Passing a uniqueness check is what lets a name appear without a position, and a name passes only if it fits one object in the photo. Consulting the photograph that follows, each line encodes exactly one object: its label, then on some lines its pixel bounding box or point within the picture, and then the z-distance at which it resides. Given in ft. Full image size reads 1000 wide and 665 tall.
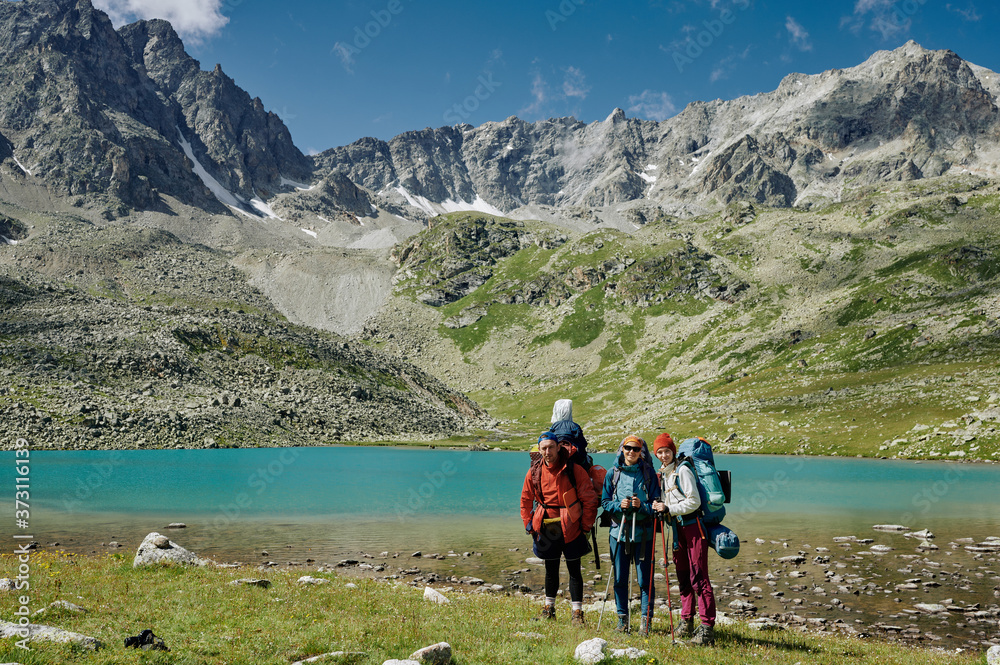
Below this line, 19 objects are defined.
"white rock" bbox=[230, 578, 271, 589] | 45.15
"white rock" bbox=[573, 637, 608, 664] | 28.09
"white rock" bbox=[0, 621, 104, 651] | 26.45
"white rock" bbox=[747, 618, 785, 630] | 41.31
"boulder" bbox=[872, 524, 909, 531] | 90.90
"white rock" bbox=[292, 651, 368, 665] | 26.96
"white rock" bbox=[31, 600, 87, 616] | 33.01
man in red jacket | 39.34
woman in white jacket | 36.25
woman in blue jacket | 38.91
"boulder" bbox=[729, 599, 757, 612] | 52.01
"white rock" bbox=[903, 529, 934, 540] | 82.53
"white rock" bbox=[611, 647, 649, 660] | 29.04
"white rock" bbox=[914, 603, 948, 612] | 49.67
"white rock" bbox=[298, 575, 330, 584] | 49.03
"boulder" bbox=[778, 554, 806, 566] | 70.33
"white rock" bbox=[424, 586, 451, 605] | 44.75
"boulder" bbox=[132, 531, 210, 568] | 51.13
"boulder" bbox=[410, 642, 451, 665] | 27.04
